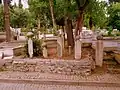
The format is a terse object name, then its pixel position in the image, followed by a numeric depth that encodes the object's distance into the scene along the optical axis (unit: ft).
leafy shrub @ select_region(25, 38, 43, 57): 33.95
